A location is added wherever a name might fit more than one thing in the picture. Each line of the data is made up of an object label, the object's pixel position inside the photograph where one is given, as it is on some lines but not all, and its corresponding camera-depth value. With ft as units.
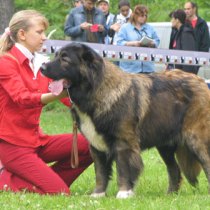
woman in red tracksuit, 22.12
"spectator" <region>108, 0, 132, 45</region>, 48.11
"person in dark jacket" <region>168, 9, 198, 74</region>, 44.29
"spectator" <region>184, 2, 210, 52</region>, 45.88
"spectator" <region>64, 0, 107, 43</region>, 43.98
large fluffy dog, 20.92
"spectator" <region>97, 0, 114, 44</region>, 50.01
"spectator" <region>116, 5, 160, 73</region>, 40.65
